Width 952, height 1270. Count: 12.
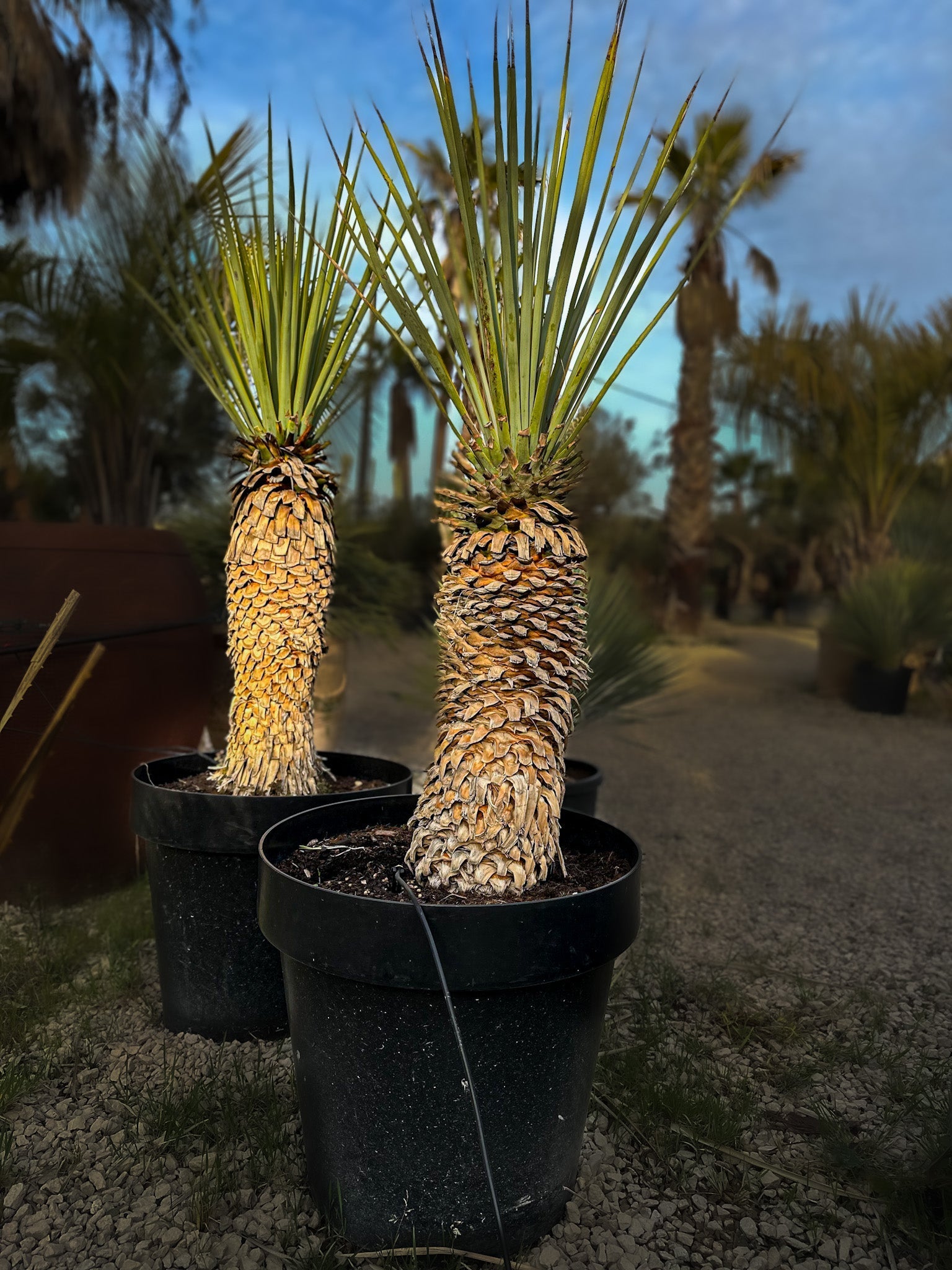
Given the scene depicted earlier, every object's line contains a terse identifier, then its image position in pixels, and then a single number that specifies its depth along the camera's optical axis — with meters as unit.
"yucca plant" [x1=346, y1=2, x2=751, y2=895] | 1.58
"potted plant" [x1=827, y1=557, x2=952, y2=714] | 7.48
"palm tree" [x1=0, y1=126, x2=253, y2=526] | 5.67
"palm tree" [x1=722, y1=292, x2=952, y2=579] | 8.62
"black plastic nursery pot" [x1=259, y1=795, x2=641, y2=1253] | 1.41
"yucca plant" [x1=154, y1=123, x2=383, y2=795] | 2.28
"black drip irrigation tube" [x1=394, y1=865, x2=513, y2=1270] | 1.37
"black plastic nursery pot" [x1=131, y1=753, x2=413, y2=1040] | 2.07
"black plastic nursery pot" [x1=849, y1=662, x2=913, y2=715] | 7.62
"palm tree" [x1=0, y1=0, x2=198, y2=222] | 7.21
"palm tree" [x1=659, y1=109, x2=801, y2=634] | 12.73
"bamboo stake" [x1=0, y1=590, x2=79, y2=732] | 1.97
